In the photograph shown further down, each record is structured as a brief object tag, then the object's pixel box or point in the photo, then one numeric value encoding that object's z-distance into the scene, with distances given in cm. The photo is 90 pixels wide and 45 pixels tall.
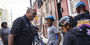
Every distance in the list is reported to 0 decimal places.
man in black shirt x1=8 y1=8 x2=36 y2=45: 160
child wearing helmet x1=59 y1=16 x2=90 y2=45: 106
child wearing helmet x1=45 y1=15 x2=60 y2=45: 218
